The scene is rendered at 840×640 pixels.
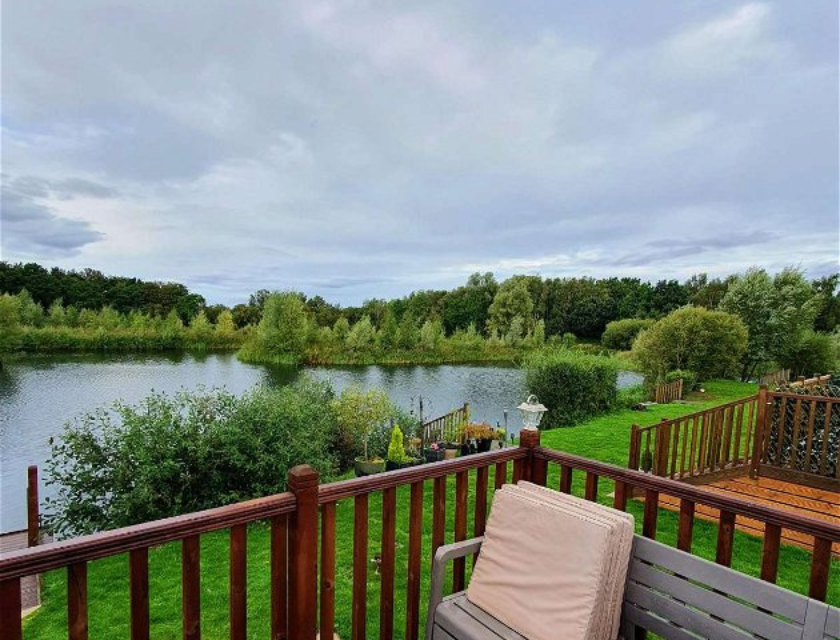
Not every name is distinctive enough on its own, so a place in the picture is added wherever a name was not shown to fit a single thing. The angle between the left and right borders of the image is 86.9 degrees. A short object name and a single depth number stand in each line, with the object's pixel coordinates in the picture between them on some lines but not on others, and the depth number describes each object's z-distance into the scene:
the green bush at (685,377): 14.40
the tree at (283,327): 22.33
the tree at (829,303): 23.38
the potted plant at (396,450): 6.63
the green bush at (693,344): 15.61
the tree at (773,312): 17.84
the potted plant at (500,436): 7.71
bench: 1.27
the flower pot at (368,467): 6.78
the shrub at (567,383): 11.04
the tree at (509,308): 33.97
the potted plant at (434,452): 7.00
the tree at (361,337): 23.61
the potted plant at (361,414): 7.58
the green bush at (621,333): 28.77
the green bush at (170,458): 4.77
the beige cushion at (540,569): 1.52
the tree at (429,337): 25.66
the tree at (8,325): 17.47
